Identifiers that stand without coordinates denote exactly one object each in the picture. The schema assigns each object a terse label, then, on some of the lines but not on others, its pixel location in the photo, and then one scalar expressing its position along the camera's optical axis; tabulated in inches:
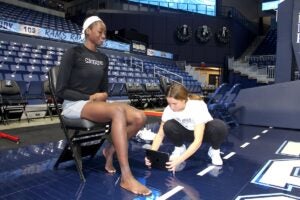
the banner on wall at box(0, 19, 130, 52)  256.8
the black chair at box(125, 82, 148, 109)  239.8
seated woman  61.7
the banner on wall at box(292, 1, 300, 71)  179.2
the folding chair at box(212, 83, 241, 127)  157.7
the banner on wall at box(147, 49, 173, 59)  434.2
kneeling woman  73.8
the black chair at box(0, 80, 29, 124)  148.6
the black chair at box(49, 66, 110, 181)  68.0
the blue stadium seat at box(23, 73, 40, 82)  190.9
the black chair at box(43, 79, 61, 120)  161.9
